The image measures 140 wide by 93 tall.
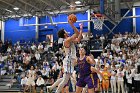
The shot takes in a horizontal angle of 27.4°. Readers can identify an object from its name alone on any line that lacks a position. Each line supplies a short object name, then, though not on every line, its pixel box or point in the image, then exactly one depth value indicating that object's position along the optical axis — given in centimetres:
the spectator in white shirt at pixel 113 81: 1892
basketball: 819
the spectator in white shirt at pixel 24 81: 2224
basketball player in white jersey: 861
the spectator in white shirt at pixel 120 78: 1855
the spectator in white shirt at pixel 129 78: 1822
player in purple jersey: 955
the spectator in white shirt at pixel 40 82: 2148
